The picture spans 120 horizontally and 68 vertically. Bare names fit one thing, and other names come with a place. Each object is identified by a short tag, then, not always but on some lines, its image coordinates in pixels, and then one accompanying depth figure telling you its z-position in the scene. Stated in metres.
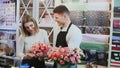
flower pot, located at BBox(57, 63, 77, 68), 2.51
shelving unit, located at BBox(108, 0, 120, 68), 2.61
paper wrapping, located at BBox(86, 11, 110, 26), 2.66
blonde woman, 3.00
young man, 2.80
